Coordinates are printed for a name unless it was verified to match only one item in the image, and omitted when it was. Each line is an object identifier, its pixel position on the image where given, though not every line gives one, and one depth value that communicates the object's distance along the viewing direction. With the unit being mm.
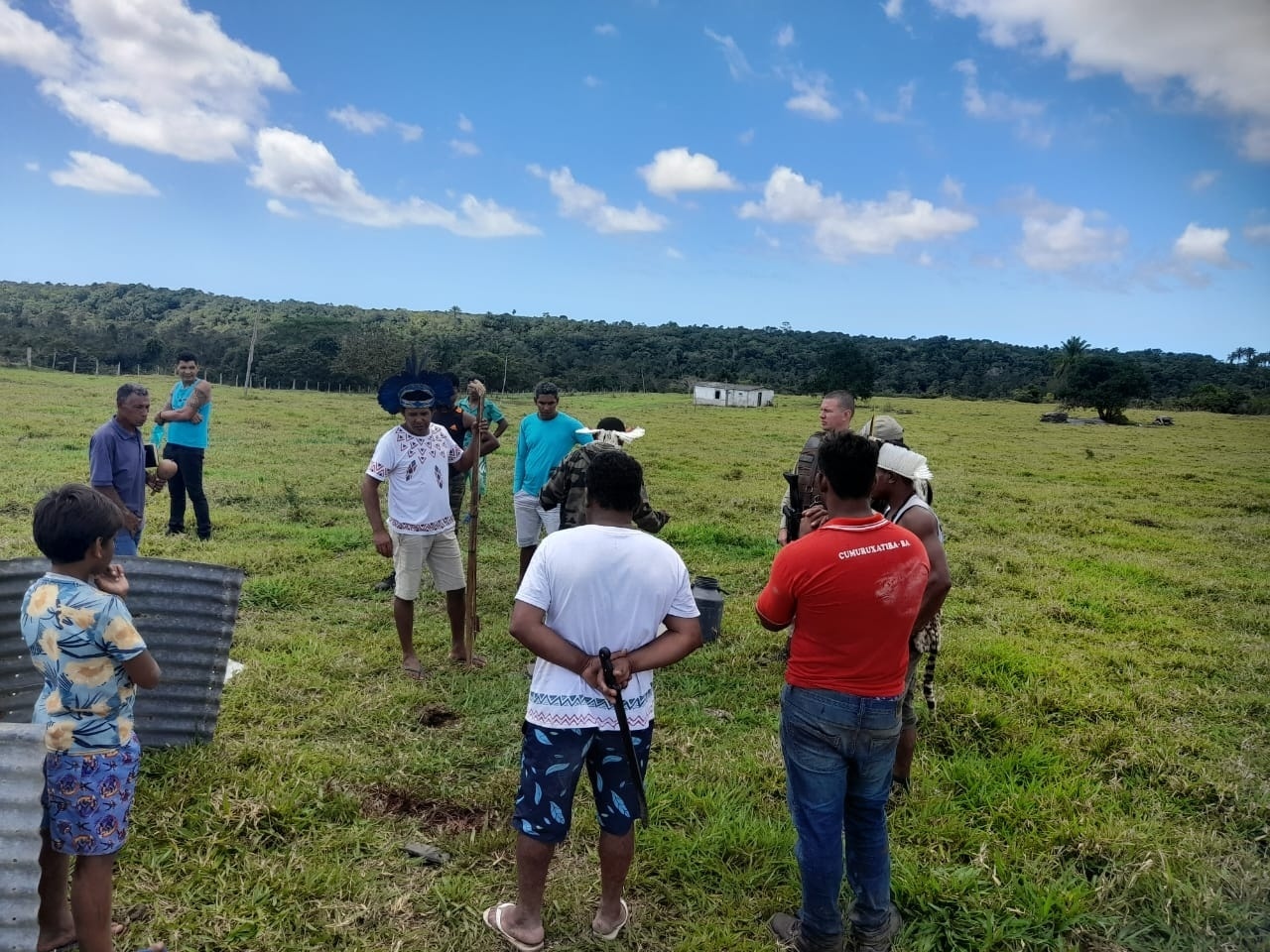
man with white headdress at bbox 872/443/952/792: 3426
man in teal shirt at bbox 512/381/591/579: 6520
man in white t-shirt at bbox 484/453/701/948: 2705
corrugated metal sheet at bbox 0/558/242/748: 3881
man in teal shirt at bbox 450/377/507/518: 7060
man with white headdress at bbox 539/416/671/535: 4652
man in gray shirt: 5090
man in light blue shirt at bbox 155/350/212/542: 8688
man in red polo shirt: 2771
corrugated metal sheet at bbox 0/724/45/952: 2428
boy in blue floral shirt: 2471
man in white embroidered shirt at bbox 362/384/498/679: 5254
